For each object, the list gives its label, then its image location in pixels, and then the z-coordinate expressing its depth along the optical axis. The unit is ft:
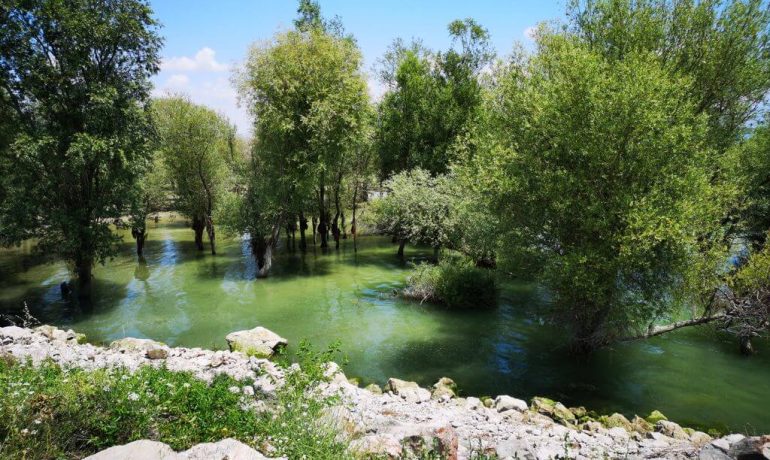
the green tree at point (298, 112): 103.19
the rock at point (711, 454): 30.57
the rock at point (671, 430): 40.33
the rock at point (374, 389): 50.03
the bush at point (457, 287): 84.99
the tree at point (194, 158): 125.49
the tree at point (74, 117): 73.36
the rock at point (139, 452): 23.35
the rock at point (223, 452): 23.94
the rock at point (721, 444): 32.65
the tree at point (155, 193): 129.70
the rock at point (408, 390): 47.06
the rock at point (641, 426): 42.52
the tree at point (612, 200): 51.60
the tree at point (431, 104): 148.97
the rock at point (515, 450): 31.37
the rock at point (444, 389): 48.91
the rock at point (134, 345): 55.62
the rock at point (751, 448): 29.50
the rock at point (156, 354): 52.49
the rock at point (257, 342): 59.93
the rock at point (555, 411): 44.39
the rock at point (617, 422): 42.65
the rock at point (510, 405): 45.60
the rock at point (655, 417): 45.99
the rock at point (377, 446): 27.61
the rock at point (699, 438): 37.65
